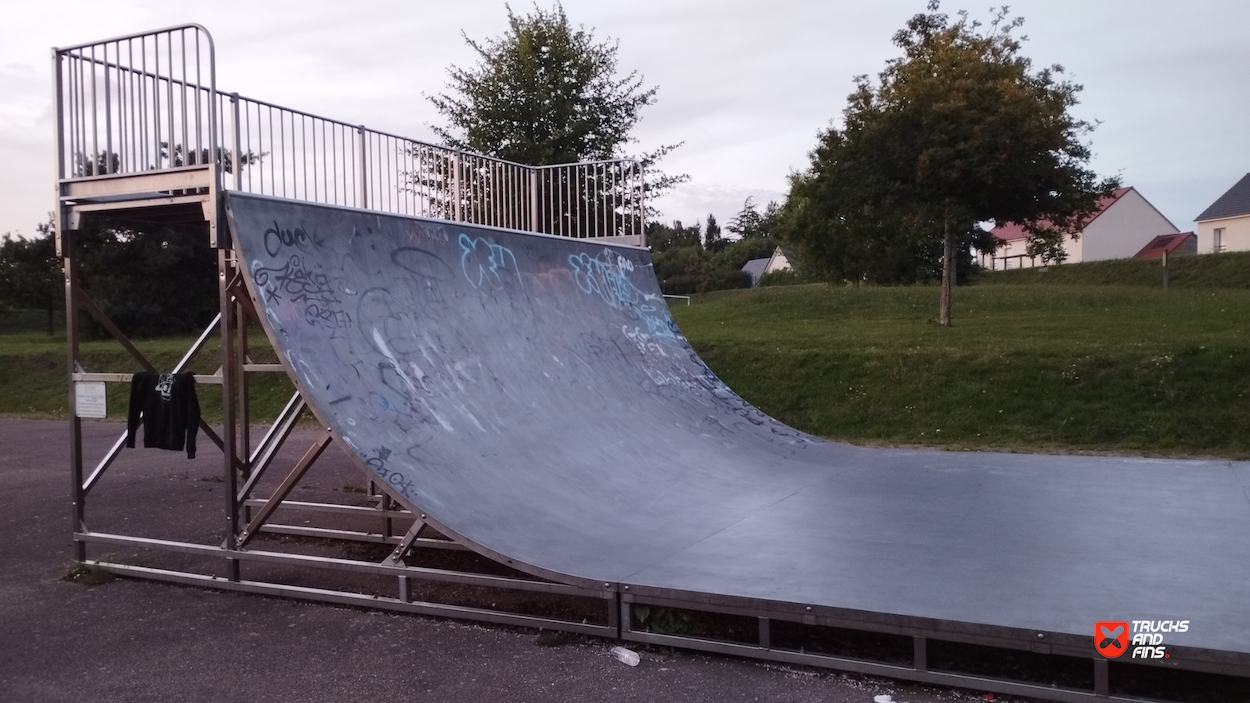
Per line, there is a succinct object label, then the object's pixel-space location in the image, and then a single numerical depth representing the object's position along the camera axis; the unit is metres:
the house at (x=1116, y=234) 56.41
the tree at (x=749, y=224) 104.07
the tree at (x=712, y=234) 106.81
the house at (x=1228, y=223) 46.59
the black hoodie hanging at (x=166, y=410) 6.12
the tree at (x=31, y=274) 30.30
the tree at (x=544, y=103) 20.81
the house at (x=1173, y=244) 55.67
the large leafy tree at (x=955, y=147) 15.74
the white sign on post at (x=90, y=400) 6.39
